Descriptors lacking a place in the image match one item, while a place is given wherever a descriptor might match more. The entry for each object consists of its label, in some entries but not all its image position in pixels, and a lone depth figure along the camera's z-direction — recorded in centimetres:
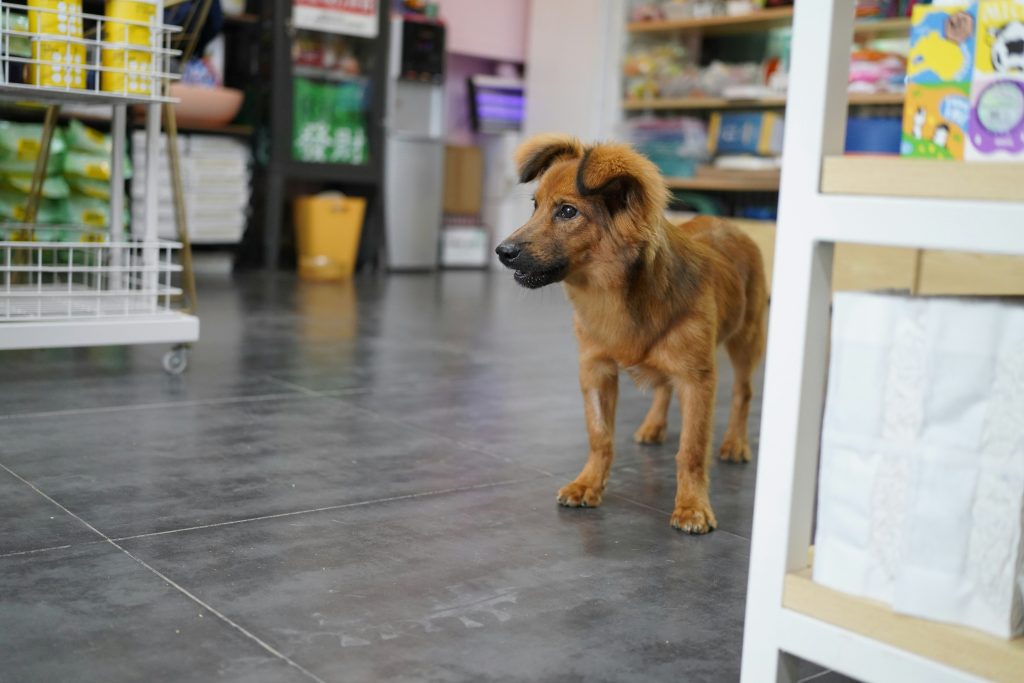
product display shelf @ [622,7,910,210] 568
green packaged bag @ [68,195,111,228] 461
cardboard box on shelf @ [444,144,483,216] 773
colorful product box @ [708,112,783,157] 621
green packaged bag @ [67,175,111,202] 464
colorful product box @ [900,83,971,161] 96
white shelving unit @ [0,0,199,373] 278
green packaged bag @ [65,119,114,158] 468
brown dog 194
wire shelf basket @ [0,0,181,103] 274
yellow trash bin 641
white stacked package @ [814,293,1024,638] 88
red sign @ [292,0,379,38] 642
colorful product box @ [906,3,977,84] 96
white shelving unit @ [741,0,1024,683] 90
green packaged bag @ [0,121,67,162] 464
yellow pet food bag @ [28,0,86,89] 275
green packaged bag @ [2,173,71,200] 453
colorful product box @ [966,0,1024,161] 92
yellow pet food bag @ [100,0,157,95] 291
